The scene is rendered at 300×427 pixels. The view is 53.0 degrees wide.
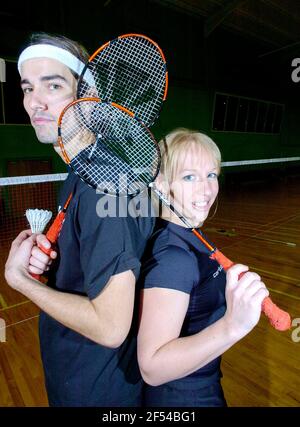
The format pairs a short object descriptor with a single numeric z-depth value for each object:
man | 0.85
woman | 0.90
